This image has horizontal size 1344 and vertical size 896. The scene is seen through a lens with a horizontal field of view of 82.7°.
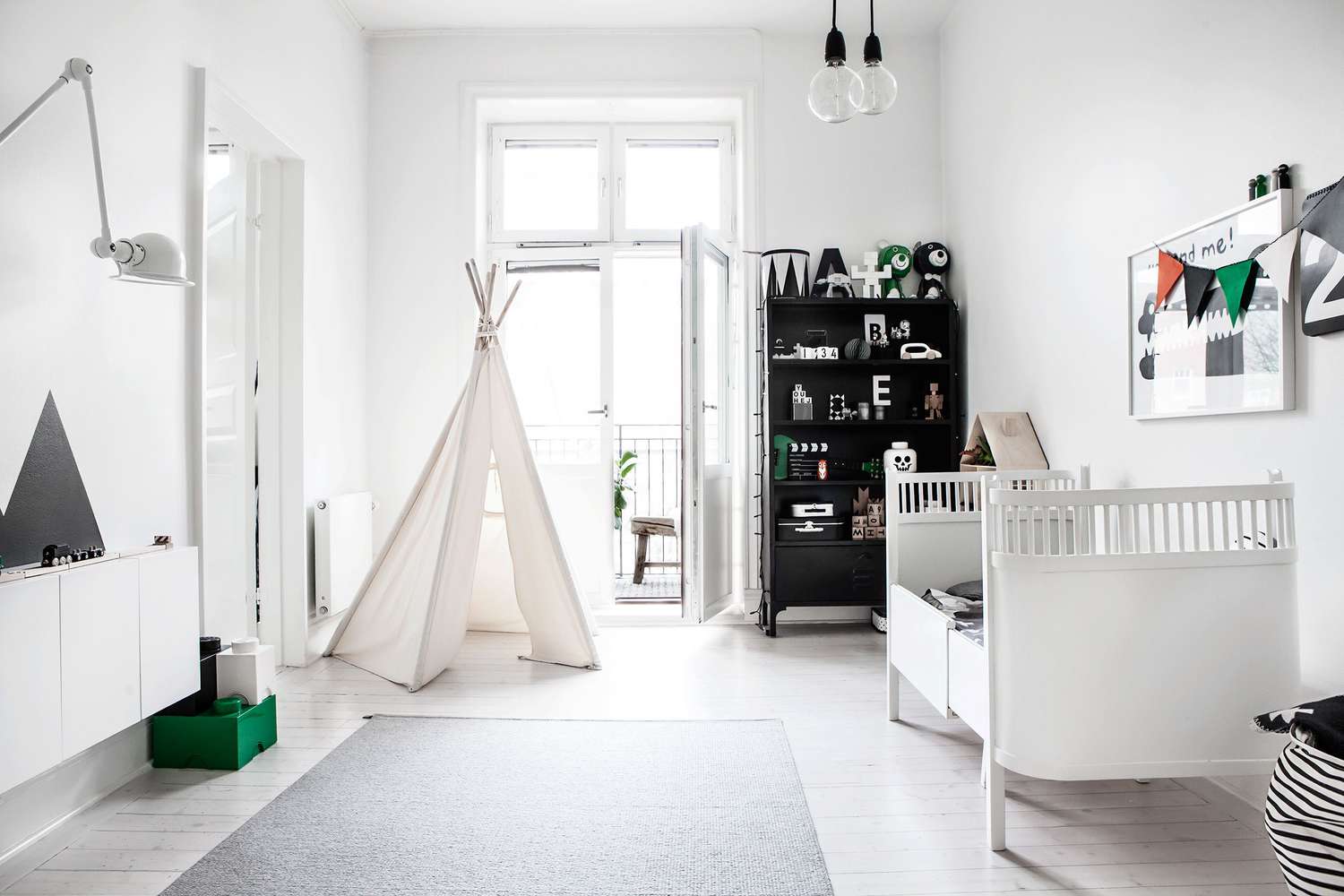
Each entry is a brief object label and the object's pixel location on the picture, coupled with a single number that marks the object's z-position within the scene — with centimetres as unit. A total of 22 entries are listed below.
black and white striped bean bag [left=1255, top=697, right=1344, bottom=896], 122
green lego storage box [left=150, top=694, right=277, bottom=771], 224
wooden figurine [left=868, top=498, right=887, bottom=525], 380
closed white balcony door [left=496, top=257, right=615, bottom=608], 426
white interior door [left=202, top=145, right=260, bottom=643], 301
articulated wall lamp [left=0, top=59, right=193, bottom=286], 183
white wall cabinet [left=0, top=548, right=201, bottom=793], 160
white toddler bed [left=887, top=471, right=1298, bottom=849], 163
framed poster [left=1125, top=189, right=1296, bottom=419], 184
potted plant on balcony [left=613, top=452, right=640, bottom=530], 506
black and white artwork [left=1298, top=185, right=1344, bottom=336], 165
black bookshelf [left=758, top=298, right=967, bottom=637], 376
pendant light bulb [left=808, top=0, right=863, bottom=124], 202
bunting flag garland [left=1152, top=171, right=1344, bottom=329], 166
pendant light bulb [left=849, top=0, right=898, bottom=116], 203
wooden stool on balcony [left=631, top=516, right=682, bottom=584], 488
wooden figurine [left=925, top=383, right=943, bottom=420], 385
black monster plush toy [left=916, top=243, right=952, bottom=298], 391
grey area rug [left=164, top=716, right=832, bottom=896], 164
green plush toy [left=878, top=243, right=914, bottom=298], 397
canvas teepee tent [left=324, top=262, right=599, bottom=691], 318
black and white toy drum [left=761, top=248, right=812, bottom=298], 383
